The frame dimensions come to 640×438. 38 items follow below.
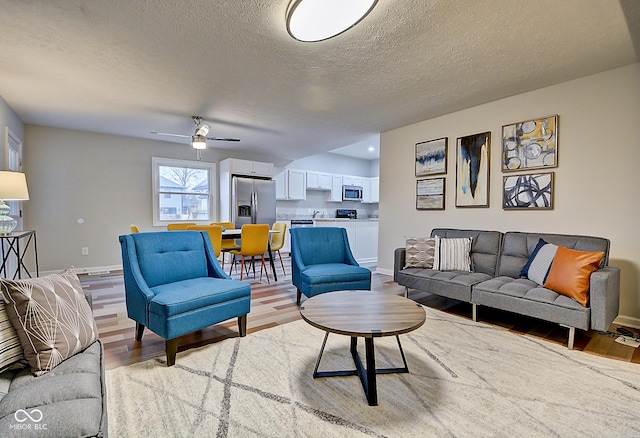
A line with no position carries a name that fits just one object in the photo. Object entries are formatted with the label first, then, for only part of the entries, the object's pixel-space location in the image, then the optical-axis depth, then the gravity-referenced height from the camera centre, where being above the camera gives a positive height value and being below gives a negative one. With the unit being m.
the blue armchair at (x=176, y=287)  2.11 -0.60
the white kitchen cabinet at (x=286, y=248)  7.27 -0.90
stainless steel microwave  8.05 +0.48
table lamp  2.86 +0.21
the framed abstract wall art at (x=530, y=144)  3.31 +0.76
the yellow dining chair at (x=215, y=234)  4.14 -0.32
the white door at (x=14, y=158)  3.81 +0.71
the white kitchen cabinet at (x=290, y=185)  7.38 +0.64
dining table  4.52 -0.38
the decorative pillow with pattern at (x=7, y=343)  1.25 -0.56
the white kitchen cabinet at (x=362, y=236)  6.64 -0.57
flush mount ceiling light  1.79 +1.21
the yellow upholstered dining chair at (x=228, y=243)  4.66 -0.54
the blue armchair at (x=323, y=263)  3.20 -0.63
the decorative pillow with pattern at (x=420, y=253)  3.62 -0.50
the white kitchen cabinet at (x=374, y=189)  8.63 +0.62
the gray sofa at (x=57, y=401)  0.92 -0.66
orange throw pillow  2.39 -0.50
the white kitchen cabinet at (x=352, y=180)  8.16 +0.83
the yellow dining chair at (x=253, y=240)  4.47 -0.44
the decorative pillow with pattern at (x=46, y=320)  1.30 -0.50
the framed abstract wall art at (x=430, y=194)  4.36 +0.26
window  5.93 +0.40
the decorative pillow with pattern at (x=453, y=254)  3.50 -0.50
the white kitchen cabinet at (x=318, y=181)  7.68 +0.77
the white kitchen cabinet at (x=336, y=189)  7.98 +0.58
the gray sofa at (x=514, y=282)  2.30 -0.69
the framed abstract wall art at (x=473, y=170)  3.88 +0.54
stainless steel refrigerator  6.30 +0.21
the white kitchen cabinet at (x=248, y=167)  6.30 +0.93
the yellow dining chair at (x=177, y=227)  4.39 -0.24
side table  3.08 -0.50
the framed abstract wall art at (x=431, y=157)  4.32 +0.79
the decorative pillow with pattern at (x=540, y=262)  2.82 -0.49
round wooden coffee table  1.66 -0.64
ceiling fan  4.32 +1.07
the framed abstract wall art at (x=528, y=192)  3.35 +0.23
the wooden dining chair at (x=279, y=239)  5.29 -0.50
